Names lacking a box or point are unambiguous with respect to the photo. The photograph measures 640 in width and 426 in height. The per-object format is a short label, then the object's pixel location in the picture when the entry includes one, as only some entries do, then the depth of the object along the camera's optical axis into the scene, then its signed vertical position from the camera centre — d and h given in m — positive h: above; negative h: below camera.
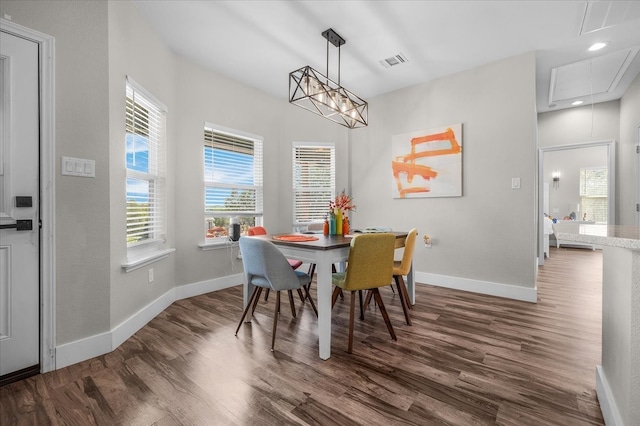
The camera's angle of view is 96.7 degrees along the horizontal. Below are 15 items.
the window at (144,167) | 2.56 +0.43
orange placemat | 2.37 -0.24
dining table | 2.02 -0.35
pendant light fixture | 2.47 +1.09
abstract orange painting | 3.83 +0.69
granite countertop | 1.02 -0.09
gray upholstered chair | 2.10 -0.43
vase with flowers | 2.88 +0.00
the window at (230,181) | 3.72 +0.42
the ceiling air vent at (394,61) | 3.39 +1.84
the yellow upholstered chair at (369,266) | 2.11 -0.43
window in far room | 7.57 +0.49
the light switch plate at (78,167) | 1.95 +0.30
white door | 1.75 +0.01
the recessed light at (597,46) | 3.11 +1.83
